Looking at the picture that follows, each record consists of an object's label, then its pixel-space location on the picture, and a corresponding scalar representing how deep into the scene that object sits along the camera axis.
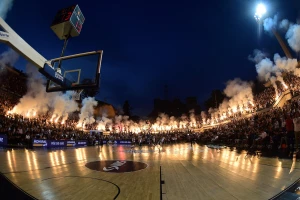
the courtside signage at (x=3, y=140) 15.34
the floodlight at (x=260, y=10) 18.12
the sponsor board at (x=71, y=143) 22.62
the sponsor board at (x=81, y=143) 24.56
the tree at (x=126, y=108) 80.18
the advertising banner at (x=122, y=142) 33.00
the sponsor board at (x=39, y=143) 17.53
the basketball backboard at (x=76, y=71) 8.14
